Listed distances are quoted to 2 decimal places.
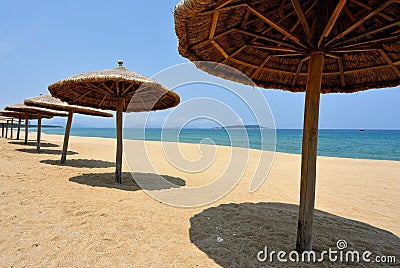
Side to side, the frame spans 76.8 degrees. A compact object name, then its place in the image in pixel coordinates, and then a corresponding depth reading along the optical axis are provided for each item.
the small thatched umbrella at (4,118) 23.84
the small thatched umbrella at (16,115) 16.08
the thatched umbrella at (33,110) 11.71
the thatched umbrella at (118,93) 5.36
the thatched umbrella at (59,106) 8.66
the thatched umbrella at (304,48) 2.63
